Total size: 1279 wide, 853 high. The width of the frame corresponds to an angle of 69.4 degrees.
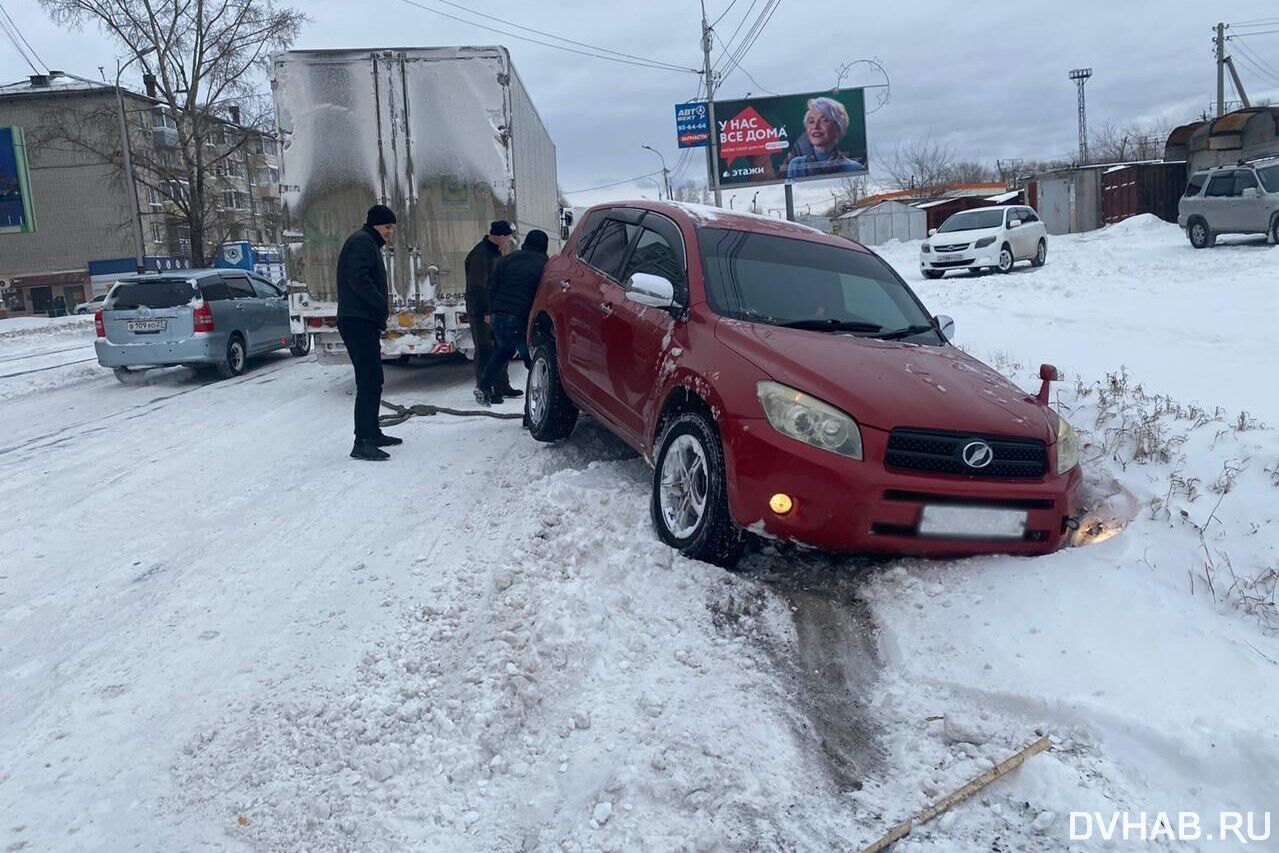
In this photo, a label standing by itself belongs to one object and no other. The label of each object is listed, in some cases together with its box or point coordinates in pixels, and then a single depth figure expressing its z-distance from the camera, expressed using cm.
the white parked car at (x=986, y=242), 2105
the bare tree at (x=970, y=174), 8145
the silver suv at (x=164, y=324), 1173
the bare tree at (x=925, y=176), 7506
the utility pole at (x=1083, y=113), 6900
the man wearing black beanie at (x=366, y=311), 686
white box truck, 948
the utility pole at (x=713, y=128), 3169
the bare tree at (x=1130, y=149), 6138
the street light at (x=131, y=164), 3014
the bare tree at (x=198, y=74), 3206
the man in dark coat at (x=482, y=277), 892
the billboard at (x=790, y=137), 3447
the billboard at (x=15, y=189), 4891
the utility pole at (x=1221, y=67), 4953
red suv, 394
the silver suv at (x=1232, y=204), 1978
